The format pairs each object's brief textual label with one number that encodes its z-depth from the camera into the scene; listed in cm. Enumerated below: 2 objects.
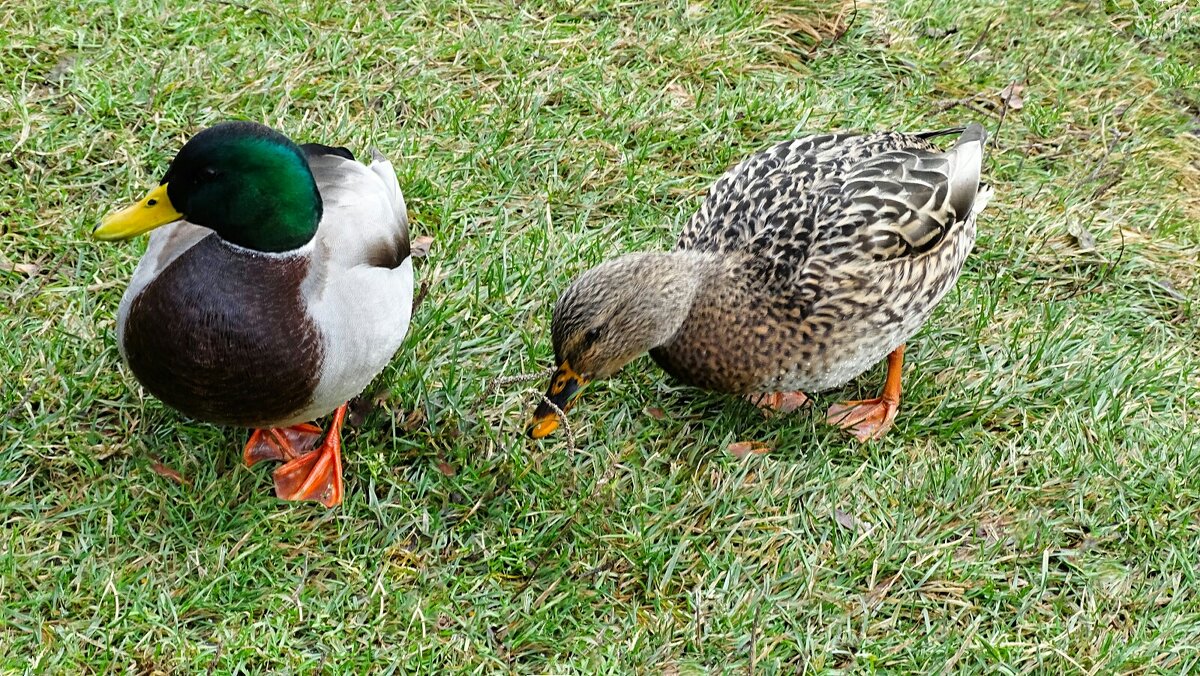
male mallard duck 286
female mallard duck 323
